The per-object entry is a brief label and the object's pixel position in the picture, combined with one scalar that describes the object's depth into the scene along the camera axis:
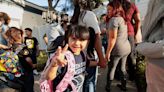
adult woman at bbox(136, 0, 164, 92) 0.74
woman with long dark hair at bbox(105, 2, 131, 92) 1.92
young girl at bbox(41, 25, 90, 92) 1.17
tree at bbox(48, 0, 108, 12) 10.53
